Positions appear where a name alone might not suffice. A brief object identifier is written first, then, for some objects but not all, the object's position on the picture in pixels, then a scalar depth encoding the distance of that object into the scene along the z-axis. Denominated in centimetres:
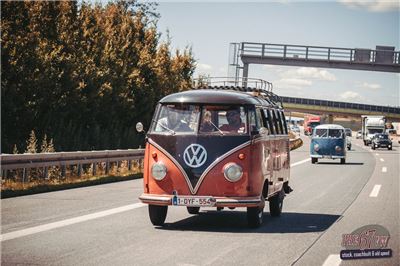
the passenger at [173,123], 1030
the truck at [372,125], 6725
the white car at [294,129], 12006
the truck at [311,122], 11986
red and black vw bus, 980
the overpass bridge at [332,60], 5053
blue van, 3350
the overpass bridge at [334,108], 11019
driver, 1027
